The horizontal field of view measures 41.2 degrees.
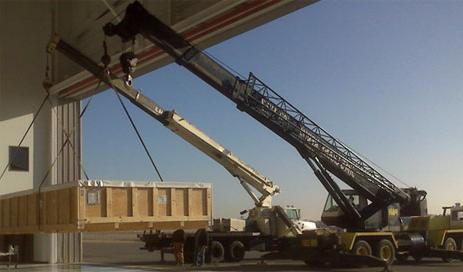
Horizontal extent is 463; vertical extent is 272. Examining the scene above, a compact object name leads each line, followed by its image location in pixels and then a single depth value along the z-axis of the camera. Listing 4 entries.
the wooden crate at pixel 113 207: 10.65
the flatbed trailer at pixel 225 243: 24.14
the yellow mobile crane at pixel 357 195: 20.77
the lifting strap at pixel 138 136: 12.86
